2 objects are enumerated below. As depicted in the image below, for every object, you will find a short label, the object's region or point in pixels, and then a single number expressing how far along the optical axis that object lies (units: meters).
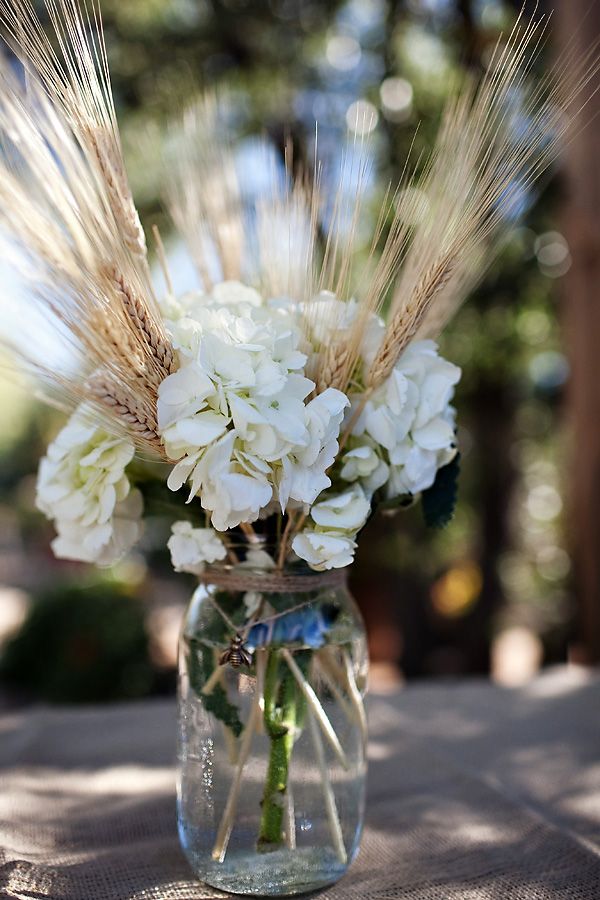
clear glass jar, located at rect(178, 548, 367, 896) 0.69
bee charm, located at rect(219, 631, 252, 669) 0.66
